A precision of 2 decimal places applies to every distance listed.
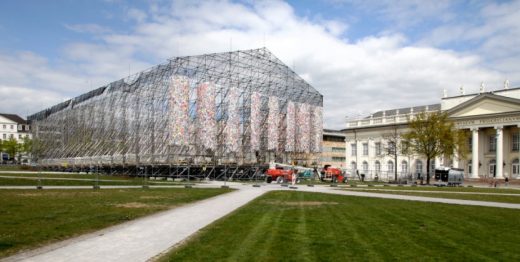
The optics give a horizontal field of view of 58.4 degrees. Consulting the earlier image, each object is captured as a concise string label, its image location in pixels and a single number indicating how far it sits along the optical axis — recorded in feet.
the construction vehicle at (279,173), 167.53
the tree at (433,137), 196.03
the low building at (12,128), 465.88
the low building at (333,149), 364.38
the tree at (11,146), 368.89
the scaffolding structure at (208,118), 158.92
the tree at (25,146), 347.63
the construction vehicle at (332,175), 193.77
